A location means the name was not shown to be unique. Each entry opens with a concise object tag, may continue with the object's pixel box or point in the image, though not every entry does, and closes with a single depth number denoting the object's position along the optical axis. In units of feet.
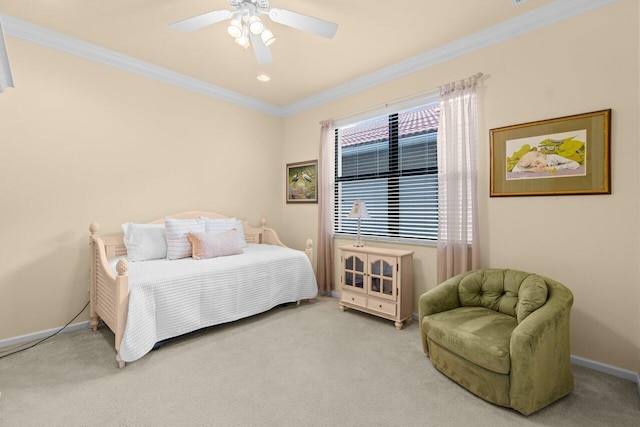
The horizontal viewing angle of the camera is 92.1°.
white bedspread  7.70
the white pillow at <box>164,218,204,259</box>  10.31
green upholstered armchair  5.67
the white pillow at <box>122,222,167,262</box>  9.96
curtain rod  10.09
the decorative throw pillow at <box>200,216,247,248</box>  11.77
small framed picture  14.16
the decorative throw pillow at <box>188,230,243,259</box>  10.30
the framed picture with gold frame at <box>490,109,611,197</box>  7.29
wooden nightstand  9.98
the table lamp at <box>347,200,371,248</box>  11.46
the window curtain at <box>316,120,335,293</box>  13.33
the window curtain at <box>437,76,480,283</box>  9.17
